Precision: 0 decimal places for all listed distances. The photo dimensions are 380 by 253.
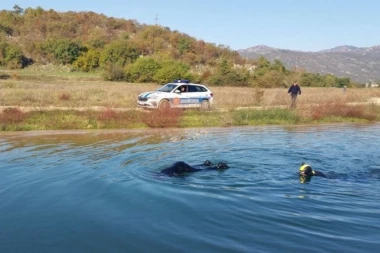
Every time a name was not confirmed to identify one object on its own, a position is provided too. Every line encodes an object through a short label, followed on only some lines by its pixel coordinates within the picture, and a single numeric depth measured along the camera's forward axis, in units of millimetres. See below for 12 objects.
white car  23167
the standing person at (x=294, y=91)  25400
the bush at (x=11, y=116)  17859
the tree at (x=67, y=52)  69894
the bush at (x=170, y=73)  53406
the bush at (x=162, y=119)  18953
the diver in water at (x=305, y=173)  9453
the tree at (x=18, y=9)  98750
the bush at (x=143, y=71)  55031
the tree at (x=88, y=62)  66688
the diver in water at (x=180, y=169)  9734
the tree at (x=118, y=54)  66000
